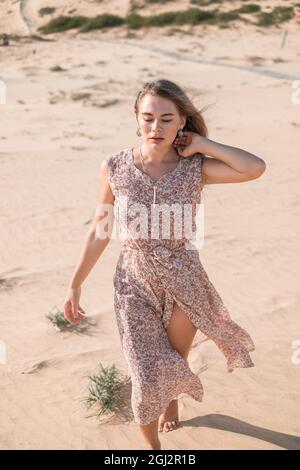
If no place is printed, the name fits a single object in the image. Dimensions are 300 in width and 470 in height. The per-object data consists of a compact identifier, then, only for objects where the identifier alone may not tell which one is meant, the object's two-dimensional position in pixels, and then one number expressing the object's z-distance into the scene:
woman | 3.69
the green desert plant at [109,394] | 4.62
